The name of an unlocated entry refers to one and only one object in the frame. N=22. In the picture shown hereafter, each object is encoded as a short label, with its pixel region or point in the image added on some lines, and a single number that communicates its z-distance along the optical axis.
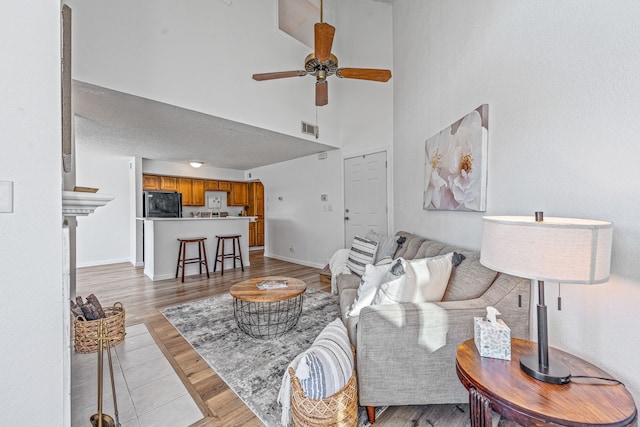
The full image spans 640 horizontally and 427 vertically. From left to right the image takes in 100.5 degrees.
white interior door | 4.11
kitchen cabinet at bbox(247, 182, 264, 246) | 7.71
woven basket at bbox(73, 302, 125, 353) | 1.22
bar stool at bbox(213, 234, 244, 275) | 4.79
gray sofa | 1.33
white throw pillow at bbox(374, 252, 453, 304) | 1.50
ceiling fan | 2.34
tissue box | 1.08
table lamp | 0.82
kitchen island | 4.30
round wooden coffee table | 2.24
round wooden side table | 0.77
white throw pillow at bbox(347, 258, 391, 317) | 1.68
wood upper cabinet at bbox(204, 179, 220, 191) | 6.88
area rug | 1.67
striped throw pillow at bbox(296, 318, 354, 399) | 1.25
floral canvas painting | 1.85
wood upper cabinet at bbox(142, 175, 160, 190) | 5.89
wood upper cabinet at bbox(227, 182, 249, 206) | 7.41
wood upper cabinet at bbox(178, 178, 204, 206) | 6.48
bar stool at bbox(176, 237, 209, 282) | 4.35
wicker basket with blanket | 1.23
